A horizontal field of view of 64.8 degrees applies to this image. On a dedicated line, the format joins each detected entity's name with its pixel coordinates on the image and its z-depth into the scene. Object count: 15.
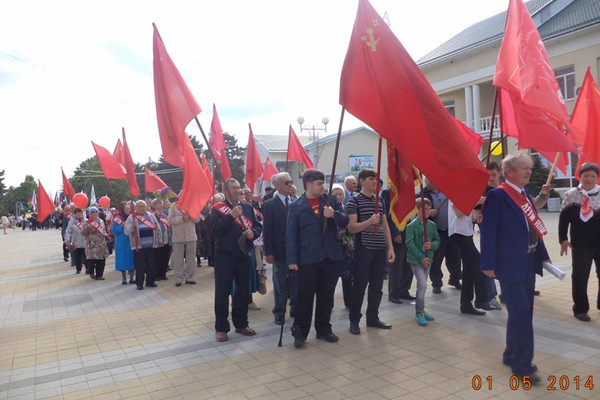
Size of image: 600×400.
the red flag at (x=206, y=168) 8.31
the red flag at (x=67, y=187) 16.58
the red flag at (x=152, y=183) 12.04
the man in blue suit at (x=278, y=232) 6.49
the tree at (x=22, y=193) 95.75
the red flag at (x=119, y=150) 14.35
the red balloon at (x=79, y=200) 15.03
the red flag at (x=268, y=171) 15.20
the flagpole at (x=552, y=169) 5.09
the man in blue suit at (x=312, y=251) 5.63
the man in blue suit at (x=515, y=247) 4.39
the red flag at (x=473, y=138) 8.30
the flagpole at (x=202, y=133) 5.53
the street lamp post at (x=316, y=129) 34.25
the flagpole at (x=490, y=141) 4.87
